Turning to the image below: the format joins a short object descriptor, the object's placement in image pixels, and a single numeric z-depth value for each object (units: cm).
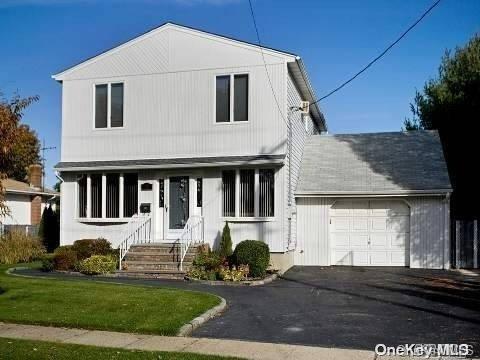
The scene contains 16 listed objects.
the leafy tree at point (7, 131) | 1113
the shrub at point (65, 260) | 1822
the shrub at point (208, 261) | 1658
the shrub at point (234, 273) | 1572
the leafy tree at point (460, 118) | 2600
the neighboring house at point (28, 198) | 3484
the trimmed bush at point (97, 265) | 1719
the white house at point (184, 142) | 1855
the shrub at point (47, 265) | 1841
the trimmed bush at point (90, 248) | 1875
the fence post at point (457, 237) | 1964
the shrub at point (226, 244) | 1784
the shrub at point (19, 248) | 2216
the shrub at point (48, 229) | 2497
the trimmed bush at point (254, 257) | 1627
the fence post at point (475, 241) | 1953
